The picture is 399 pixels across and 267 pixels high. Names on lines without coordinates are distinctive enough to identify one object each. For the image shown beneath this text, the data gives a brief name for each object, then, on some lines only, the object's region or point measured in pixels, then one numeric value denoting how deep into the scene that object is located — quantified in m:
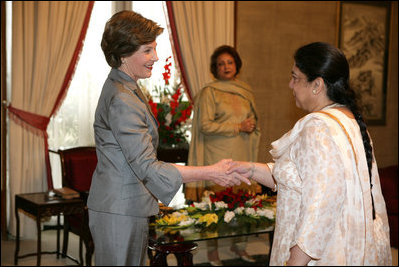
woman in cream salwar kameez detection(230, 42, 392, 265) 2.11
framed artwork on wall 8.48
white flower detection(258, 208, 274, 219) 4.52
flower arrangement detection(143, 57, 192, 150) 6.33
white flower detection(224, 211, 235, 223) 4.37
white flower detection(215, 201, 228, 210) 4.48
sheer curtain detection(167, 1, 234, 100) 7.16
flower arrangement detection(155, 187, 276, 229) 4.30
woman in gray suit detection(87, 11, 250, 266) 2.39
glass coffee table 4.04
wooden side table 5.11
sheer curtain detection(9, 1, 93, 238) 6.29
